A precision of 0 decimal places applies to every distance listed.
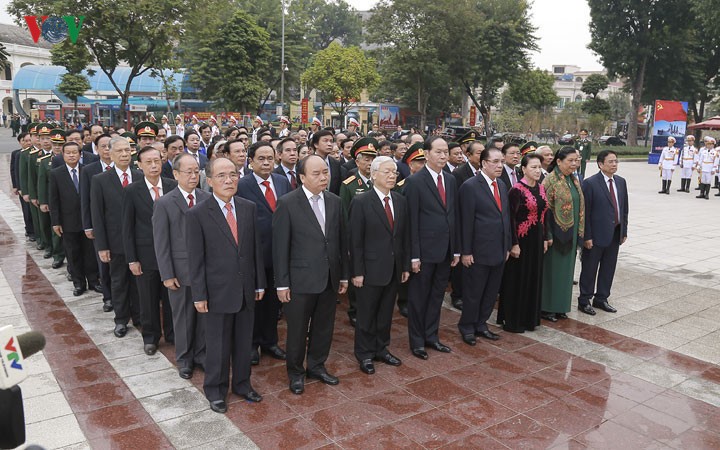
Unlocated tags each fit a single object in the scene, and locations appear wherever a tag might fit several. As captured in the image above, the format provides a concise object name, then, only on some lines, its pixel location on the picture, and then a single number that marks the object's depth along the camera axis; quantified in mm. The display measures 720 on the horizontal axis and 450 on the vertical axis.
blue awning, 45109
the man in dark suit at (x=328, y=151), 6578
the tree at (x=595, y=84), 47000
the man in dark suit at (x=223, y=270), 3914
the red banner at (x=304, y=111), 30188
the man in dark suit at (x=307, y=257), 4184
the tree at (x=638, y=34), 31953
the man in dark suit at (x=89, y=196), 5953
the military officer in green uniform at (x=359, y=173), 5836
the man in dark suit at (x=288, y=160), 5867
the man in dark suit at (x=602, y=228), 6344
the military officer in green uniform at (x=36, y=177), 8094
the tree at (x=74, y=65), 14959
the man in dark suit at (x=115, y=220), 5410
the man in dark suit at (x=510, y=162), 6367
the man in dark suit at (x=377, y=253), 4582
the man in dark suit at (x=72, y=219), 6648
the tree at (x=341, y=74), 32031
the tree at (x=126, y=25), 13828
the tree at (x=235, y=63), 30281
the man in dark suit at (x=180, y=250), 4469
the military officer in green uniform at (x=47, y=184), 7551
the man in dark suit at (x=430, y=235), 5082
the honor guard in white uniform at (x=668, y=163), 16703
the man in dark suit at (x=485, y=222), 5309
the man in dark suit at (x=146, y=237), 4961
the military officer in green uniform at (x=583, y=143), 16172
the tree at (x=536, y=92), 45938
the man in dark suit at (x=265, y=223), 4969
